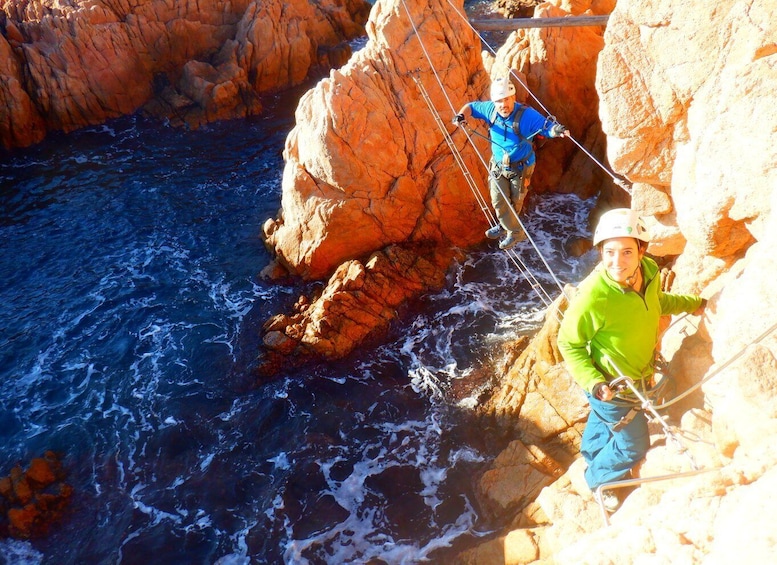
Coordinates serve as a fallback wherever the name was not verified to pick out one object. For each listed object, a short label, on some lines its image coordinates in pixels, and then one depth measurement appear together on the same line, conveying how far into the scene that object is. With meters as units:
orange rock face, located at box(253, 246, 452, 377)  14.27
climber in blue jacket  9.89
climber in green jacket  5.47
